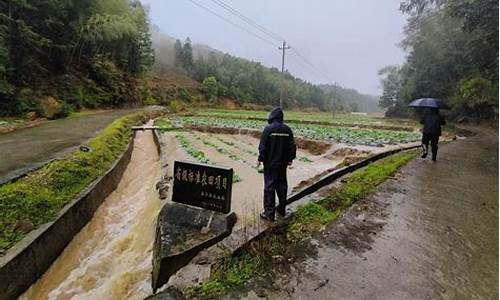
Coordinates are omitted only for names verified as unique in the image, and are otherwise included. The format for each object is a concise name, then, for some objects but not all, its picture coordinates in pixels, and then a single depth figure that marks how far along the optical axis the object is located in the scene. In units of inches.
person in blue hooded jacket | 190.2
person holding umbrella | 355.2
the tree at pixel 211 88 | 2421.3
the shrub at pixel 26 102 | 661.3
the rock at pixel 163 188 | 282.8
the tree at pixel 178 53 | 3179.1
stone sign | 196.9
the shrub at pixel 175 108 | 1505.7
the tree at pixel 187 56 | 3100.4
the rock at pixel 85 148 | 366.6
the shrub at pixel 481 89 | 509.0
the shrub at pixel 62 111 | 756.0
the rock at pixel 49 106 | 724.2
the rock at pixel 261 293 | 129.7
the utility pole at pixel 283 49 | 1508.5
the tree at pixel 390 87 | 2273.1
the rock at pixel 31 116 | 654.2
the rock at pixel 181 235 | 163.8
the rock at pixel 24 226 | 191.3
